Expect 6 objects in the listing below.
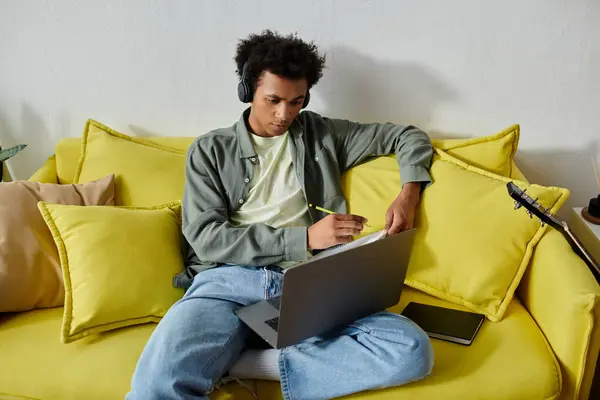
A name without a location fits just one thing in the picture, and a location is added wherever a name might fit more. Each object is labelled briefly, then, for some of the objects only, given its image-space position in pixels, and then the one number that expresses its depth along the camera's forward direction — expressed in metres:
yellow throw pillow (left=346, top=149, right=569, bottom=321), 1.44
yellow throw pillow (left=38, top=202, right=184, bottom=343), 1.41
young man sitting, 1.22
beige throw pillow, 1.46
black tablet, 1.35
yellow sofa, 1.21
